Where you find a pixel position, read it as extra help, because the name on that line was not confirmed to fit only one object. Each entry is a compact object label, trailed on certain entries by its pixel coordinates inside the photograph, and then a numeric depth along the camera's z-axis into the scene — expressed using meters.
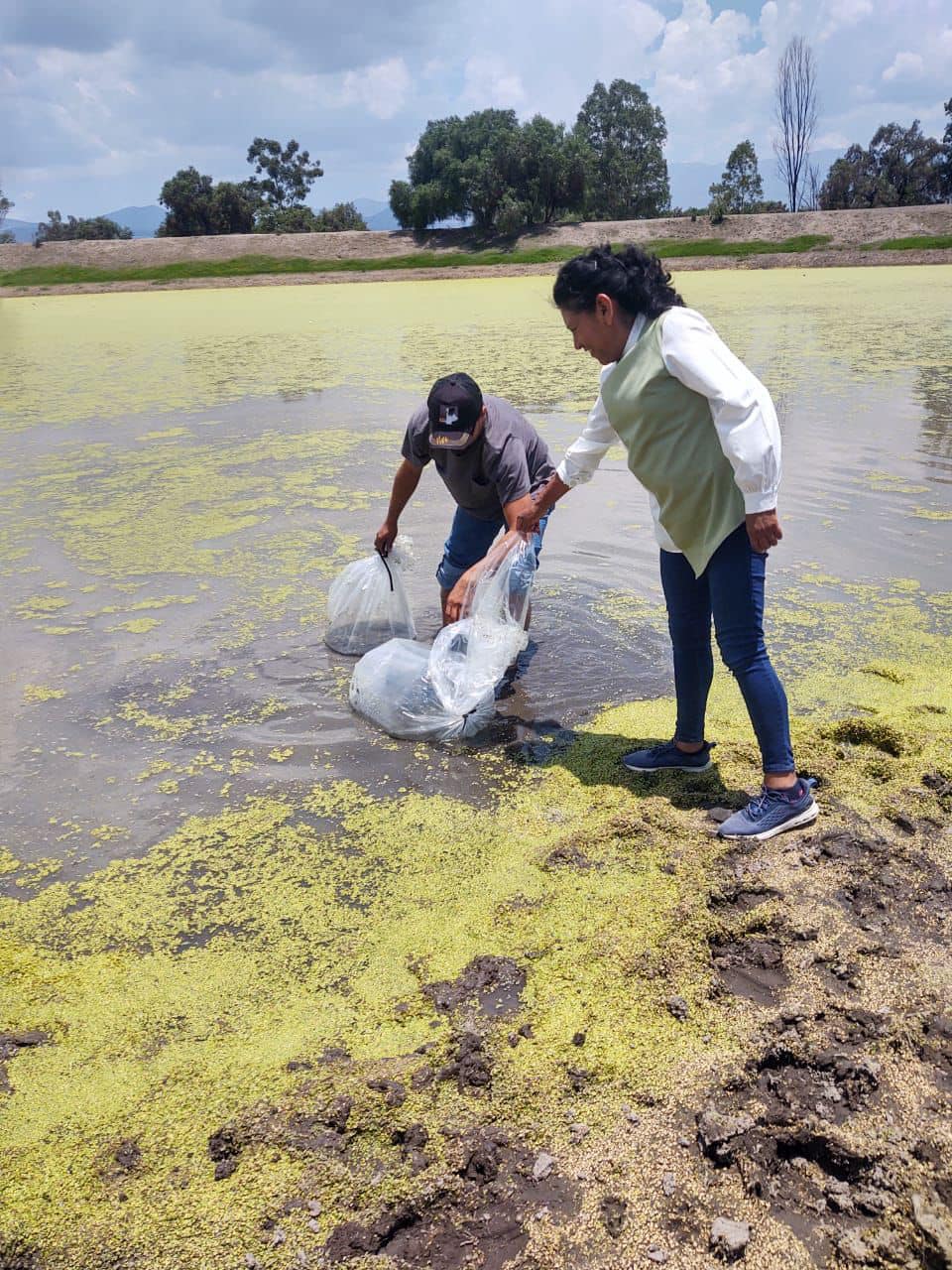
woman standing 2.42
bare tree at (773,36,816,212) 55.06
